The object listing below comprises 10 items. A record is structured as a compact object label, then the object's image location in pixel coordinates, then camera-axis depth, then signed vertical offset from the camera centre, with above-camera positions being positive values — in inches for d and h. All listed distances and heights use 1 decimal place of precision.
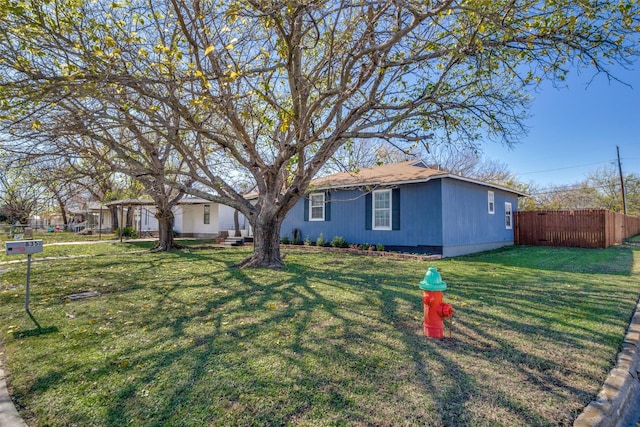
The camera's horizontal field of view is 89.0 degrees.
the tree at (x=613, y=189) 1273.4 +119.9
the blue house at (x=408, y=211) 454.3 +16.2
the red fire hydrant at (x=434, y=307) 138.3 -37.1
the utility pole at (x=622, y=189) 1062.3 +95.2
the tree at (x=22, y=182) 330.6 +45.8
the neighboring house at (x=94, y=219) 1219.2 +24.8
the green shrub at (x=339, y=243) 534.6 -34.6
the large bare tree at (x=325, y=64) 188.2 +109.9
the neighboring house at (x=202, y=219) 903.7 +13.7
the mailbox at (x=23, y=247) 159.5 -10.8
